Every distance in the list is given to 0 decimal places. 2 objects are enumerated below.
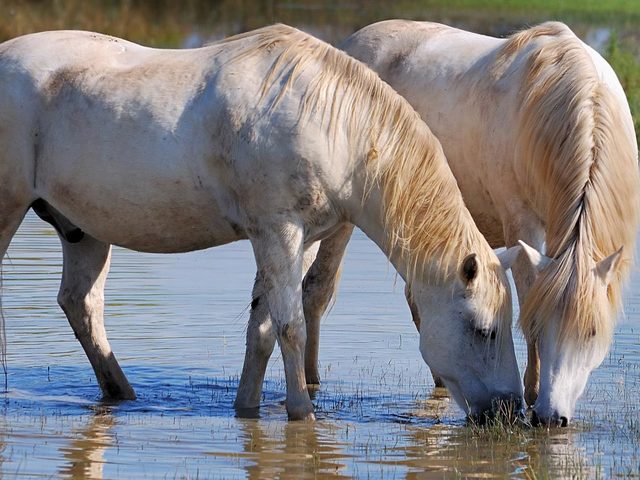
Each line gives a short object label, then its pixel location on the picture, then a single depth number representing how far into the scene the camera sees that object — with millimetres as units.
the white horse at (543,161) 12531
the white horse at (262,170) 12977
